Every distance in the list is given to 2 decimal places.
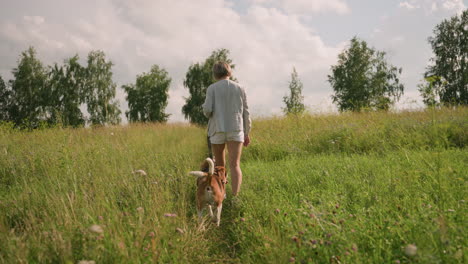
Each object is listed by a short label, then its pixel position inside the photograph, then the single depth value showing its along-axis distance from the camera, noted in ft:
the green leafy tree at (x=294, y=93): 100.33
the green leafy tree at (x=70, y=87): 105.81
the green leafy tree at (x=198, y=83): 105.81
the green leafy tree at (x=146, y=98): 122.01
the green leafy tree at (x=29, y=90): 99.91
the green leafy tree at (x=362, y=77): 96.53
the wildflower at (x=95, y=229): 6.19
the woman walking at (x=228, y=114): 13.07
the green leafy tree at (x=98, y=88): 105.09
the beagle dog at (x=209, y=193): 11.02
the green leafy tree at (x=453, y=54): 84.43
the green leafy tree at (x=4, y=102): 103.81
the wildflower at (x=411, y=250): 5.09
